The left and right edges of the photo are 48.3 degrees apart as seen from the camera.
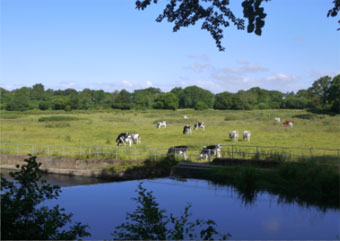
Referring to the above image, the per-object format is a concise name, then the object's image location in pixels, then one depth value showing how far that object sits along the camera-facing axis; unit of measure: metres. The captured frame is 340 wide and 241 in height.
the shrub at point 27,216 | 5.93
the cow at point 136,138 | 32.72
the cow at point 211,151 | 22.10
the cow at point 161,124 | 46.75
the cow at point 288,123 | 44.28
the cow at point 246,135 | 32.41
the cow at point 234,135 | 32.84
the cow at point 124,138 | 31.14
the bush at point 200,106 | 148.75
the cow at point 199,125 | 44.16
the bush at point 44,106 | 119.50
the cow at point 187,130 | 39.78
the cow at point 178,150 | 22.42
